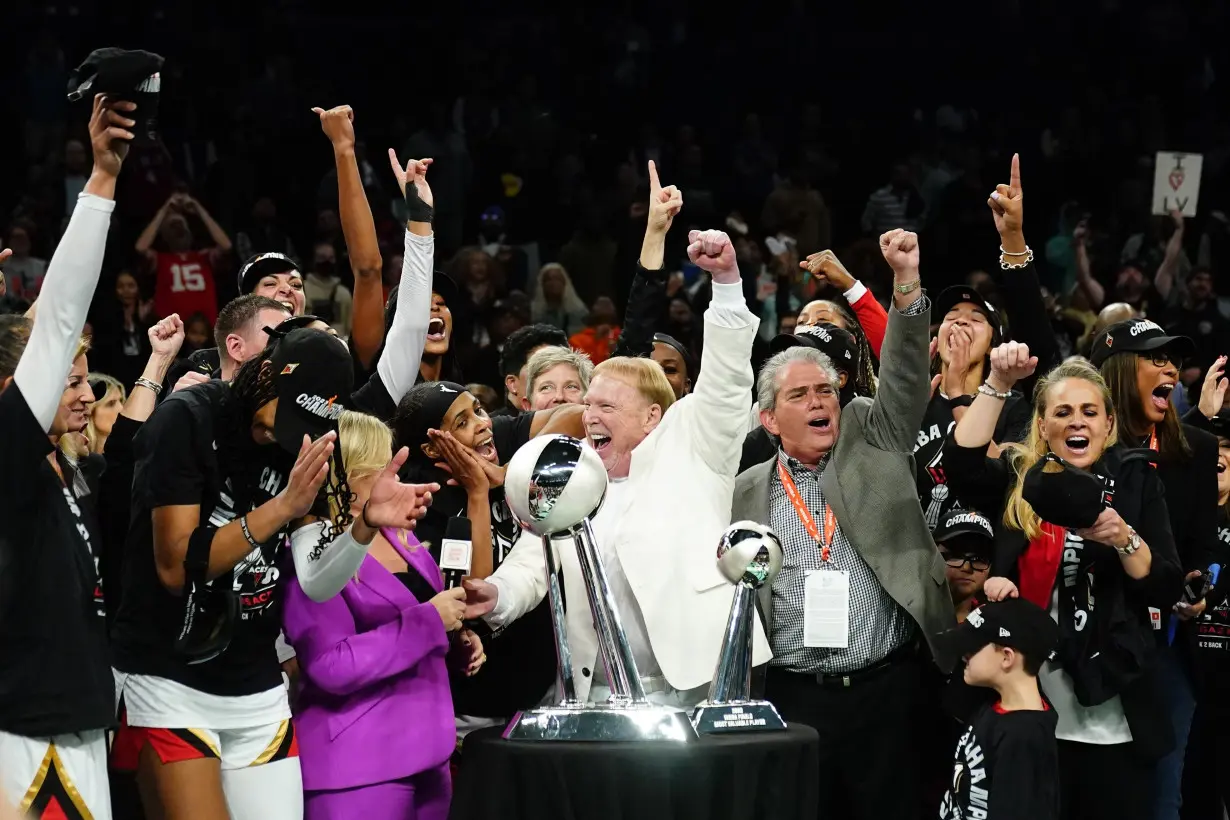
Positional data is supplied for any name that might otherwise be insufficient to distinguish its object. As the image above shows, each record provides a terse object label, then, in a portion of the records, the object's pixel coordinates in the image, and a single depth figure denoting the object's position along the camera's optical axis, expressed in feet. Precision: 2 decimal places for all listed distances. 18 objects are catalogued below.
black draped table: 22.71
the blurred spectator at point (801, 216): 76.18
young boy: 29.86
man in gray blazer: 30.07
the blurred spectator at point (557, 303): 68.03
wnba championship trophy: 22.90
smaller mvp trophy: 23.57
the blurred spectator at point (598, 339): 56.54
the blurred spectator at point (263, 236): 69.77
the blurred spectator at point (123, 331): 55.47
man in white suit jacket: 26.94
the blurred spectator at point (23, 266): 61.21
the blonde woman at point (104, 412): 36.96
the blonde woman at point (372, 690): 26.84
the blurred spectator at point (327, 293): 63.10
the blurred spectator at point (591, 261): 71.82
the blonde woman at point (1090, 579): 31.40
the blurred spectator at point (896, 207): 80.59
